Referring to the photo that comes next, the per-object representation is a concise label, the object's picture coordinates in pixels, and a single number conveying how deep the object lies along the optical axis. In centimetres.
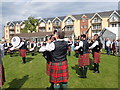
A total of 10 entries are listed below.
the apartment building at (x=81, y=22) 3731
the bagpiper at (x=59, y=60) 294
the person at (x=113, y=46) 1169
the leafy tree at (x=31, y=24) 3569
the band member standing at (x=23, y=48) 744
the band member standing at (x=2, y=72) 324
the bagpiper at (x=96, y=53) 514
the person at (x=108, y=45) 1156
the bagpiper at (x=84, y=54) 468
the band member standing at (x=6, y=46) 1162
